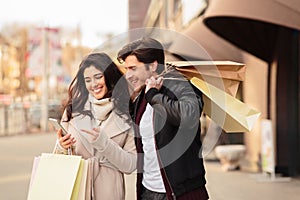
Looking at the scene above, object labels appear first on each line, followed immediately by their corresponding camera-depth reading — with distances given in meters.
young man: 2.60
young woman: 2.86
